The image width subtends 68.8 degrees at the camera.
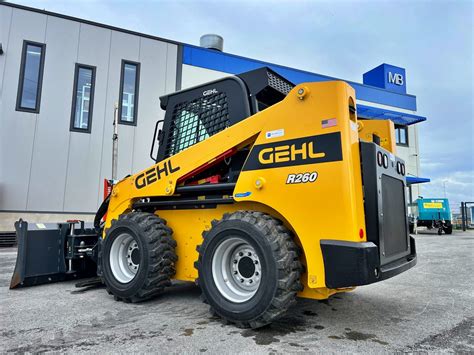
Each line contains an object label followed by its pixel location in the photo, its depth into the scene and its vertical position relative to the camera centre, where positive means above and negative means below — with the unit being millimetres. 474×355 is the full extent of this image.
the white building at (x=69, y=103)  11828 +4337
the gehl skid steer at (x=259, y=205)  3064 +202
